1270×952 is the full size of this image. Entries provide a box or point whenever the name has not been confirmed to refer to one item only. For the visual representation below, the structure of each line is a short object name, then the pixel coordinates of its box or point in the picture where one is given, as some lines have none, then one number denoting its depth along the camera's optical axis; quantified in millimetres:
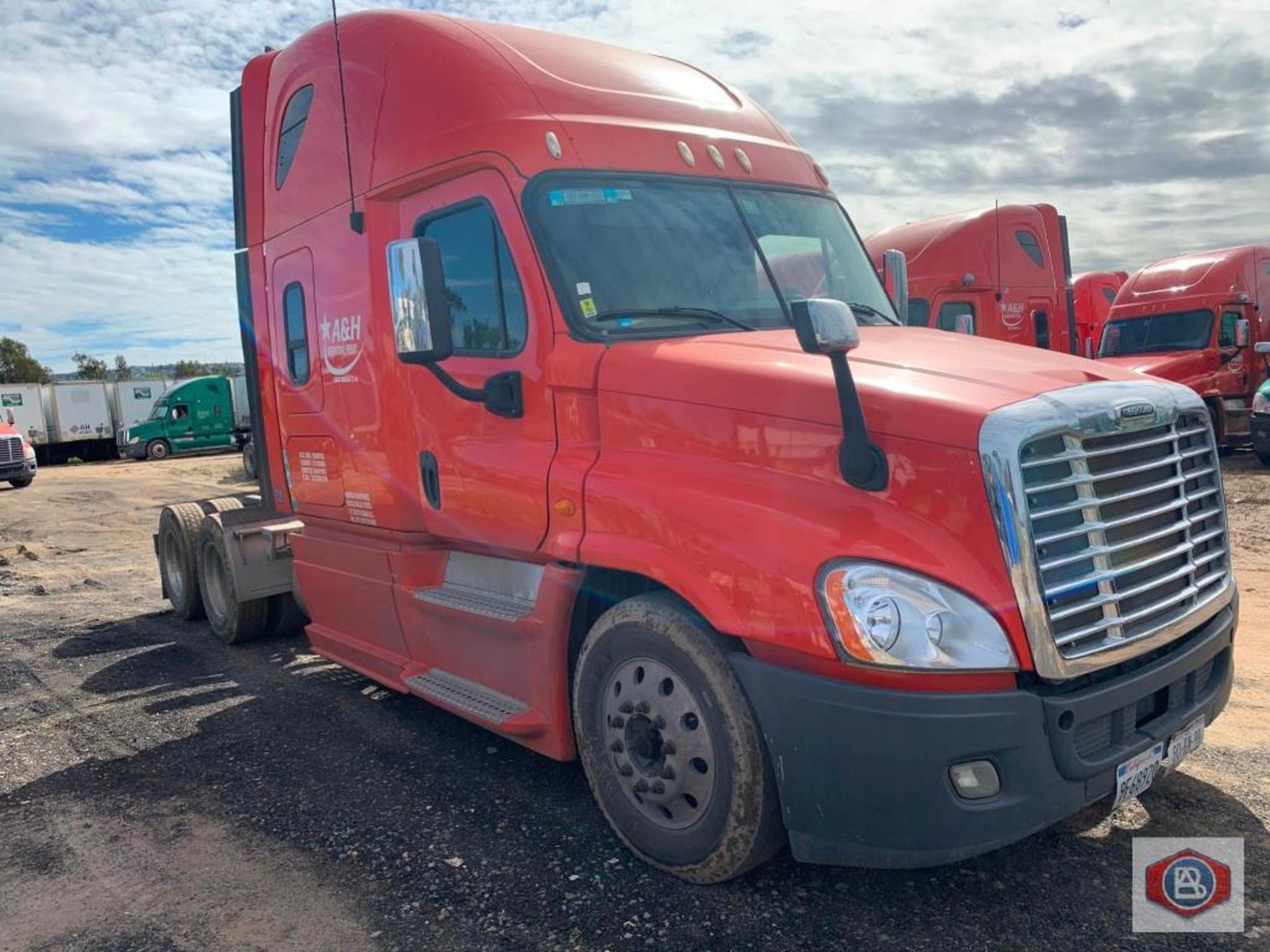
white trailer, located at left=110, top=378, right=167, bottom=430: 38469
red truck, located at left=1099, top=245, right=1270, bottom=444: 15258
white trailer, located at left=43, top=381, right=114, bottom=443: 37406
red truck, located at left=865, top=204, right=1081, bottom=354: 13094
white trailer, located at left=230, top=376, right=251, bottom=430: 36281
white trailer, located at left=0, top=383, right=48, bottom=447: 36281
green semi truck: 36312
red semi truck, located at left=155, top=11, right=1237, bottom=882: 3053
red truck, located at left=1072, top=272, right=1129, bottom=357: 20156
